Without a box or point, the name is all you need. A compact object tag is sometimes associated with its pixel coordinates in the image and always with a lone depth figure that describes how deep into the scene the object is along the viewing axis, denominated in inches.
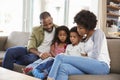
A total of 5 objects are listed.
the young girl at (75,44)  104.6
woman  86.8
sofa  86.4
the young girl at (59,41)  115.9
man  119.9
